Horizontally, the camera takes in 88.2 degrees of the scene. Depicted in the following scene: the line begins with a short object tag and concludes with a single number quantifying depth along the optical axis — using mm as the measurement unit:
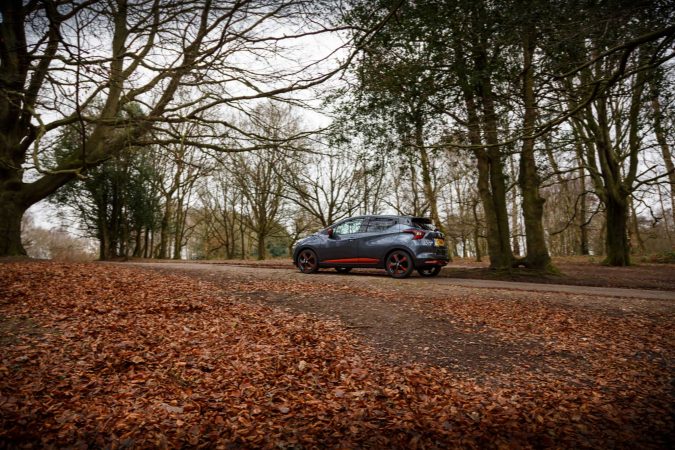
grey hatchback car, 9984
